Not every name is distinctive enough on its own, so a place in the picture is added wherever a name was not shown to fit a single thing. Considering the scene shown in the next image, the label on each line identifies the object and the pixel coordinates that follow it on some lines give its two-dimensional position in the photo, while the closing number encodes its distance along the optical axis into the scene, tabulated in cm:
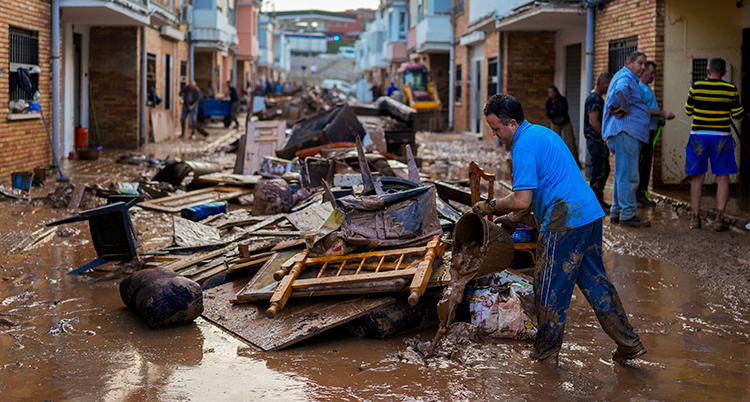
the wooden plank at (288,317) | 482
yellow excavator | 3003
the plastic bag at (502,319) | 495
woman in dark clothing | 1385
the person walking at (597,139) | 946
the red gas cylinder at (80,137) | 1708
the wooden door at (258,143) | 1302
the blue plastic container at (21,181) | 1138
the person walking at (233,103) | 2789
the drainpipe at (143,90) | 1948
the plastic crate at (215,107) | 2789
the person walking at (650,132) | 950
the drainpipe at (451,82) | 2872
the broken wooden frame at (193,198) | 1011
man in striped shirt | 825
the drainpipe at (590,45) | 1370
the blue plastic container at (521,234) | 591
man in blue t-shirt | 423
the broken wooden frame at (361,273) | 498
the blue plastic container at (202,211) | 931
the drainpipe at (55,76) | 1369
